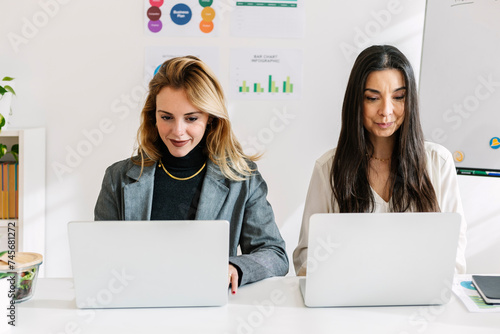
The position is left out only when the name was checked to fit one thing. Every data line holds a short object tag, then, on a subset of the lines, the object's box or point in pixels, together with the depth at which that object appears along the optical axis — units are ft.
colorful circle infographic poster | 9.73
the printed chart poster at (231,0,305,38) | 9.84
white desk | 4.16
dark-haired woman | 6.22
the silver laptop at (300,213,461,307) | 4.28
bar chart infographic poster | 9.98
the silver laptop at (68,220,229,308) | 4.17
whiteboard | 8.46
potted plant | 9.14
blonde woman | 5.84
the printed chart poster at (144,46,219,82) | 9.84
